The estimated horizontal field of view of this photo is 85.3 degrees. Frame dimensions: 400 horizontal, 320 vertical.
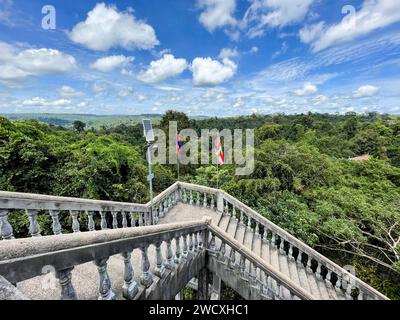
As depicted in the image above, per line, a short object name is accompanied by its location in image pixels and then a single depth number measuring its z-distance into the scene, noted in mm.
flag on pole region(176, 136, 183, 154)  7012
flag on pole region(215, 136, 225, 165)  7355
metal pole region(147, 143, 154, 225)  4762
